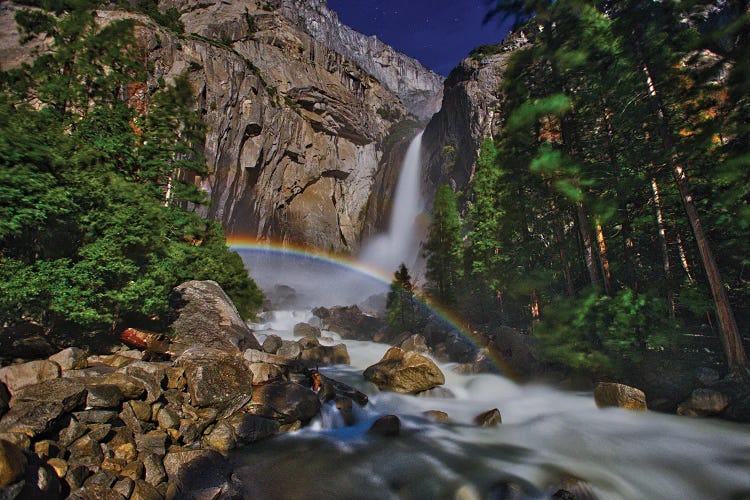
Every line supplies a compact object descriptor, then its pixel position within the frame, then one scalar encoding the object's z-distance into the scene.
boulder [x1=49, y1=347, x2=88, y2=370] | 7.63
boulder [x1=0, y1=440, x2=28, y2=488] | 4.51
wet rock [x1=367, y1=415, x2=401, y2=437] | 9.12
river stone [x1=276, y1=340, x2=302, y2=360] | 16.27
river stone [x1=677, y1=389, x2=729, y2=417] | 8.51
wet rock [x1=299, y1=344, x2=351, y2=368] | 16.57
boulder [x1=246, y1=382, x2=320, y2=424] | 8.77
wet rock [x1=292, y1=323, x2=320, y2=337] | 27.53
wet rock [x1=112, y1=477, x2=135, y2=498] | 5.38
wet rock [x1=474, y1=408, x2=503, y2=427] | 9.82
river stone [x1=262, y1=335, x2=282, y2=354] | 17.58
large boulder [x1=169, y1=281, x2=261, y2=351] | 11.87
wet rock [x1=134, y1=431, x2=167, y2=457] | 6.50
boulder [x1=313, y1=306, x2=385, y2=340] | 29.91
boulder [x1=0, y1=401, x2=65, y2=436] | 5.66
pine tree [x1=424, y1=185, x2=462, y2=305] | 25.67
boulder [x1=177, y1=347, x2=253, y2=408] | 8.16
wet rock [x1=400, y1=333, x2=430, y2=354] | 19.91
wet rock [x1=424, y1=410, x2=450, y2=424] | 10.09
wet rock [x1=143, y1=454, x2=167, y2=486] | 5.88
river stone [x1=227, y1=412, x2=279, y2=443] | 7.82
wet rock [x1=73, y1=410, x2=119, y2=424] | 6.40
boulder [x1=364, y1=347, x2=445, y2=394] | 12.45
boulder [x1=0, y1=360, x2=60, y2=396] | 6.47
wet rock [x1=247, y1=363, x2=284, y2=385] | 9.95
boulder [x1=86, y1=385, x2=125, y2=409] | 6.72
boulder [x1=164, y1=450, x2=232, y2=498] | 5.83
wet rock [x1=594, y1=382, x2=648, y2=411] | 9.42
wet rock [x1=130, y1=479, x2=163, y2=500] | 5.43
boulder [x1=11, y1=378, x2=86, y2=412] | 6.14
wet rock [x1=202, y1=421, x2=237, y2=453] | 7.33
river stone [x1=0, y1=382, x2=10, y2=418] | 5.85
